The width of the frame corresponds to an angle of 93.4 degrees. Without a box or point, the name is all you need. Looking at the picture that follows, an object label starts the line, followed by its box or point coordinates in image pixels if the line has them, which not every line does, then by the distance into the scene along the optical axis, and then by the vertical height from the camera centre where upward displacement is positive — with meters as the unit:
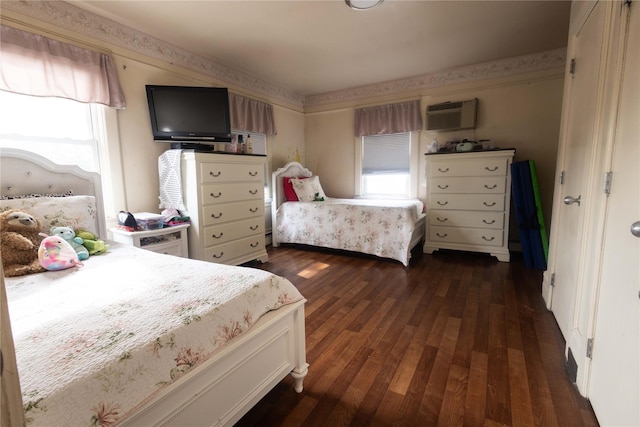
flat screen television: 2.76 +0.58
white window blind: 4.30 +0.33
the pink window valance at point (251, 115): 3.64 +0.78
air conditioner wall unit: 3.71 +0.75
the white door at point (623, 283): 1.00 -0.40
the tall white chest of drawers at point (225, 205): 2.69 -0.27
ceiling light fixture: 2.25 +1.29
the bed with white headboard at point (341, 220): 3.31 -0.53
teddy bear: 1.44 -0.32
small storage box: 2.42 -0.36
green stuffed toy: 1.72 -0.38
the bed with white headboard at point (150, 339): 0.72 -0.46
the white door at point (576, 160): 1.56 +0.09
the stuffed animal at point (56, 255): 1.47 -0.38
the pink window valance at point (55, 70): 1.96 +0.77
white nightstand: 2.34 -0.51
